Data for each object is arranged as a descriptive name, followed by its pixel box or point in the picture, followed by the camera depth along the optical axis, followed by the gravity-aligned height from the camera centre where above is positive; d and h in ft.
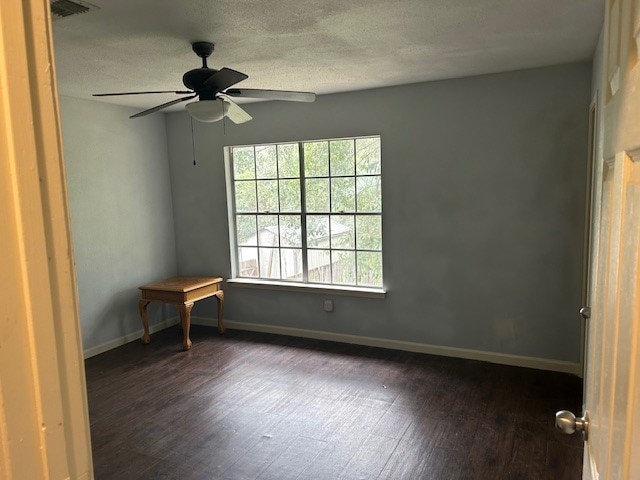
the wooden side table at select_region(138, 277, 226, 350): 14.84 -3.07
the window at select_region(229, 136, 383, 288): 14.55 -0.49
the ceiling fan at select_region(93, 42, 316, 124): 8.32 +2.08
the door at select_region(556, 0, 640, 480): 1.83 -0.39
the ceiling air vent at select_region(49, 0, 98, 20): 6.82 +2.97
